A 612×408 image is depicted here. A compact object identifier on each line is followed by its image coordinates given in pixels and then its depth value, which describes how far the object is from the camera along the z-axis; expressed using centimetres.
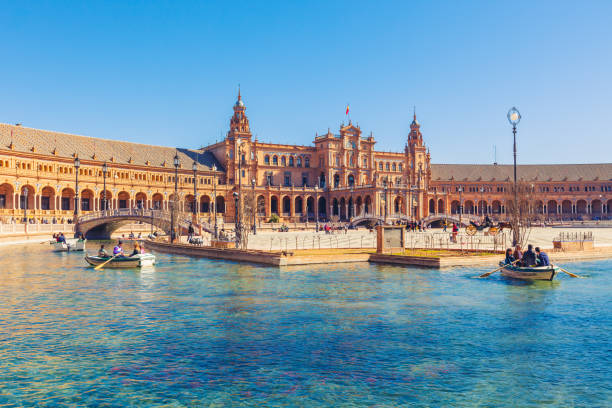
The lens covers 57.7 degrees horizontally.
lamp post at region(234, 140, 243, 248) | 4503
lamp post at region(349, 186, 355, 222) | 11849
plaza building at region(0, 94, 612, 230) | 9244
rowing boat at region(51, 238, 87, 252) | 5144
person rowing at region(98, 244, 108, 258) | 3700
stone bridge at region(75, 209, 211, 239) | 6688
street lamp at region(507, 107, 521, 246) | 3812
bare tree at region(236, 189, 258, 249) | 4469
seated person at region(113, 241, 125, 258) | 3653
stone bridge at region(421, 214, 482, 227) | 10462
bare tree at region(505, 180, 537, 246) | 3981
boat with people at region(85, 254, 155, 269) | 3591
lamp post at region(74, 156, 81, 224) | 7171
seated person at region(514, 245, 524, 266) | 2994
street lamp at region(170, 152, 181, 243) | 5000
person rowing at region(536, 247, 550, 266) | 2846
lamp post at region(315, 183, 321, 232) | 12225
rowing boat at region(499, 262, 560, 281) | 2800
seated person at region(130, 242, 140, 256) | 3681
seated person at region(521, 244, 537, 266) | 2883
